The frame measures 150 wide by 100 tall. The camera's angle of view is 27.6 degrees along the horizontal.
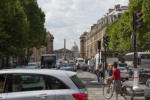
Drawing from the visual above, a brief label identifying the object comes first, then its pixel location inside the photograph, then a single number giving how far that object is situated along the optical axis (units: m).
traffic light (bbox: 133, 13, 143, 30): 16.20
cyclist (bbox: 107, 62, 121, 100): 13.48
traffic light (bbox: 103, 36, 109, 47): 24.47
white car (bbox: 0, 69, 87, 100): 6.55
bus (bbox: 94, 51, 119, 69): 43.44
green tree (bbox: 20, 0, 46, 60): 51.09
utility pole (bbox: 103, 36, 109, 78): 24.47
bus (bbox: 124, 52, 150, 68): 33.66
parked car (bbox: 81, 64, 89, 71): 64.43
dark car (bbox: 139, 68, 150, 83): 22.39
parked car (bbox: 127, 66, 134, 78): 31.27
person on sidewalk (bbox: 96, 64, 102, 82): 25.04
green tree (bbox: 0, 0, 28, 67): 36.03
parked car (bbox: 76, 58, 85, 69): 92.40
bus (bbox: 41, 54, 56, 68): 46.97
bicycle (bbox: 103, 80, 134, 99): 13.57
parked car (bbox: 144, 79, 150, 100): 11.56
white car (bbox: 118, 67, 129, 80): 28.95
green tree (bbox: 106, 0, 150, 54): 43.12
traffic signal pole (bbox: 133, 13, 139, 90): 16.08
